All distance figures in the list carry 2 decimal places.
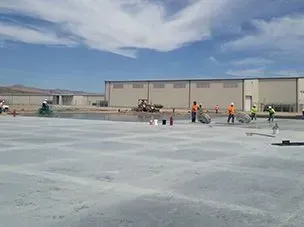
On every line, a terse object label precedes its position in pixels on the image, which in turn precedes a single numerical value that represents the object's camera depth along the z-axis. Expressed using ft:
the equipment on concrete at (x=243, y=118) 97.60
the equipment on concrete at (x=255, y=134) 59.35
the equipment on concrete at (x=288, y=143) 45.98
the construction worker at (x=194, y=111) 94.22
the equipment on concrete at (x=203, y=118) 92.33
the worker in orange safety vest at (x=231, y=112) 94.36
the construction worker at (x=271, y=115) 108.28
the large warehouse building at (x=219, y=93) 225.15
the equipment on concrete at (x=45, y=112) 124.67
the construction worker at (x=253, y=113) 118.76
